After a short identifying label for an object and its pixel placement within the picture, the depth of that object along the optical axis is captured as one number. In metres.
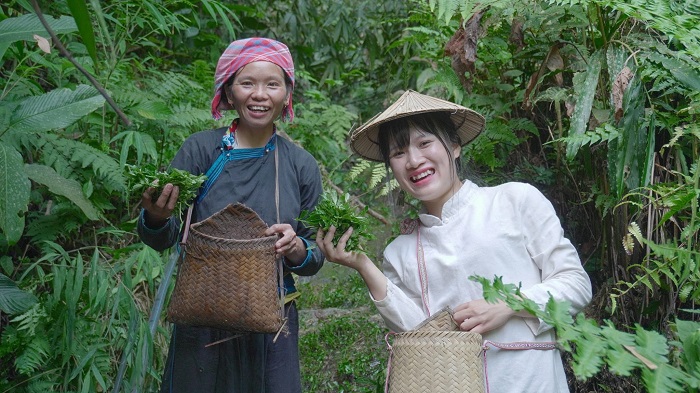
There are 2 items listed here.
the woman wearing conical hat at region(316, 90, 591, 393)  2.29
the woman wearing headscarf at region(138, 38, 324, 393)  2.62
